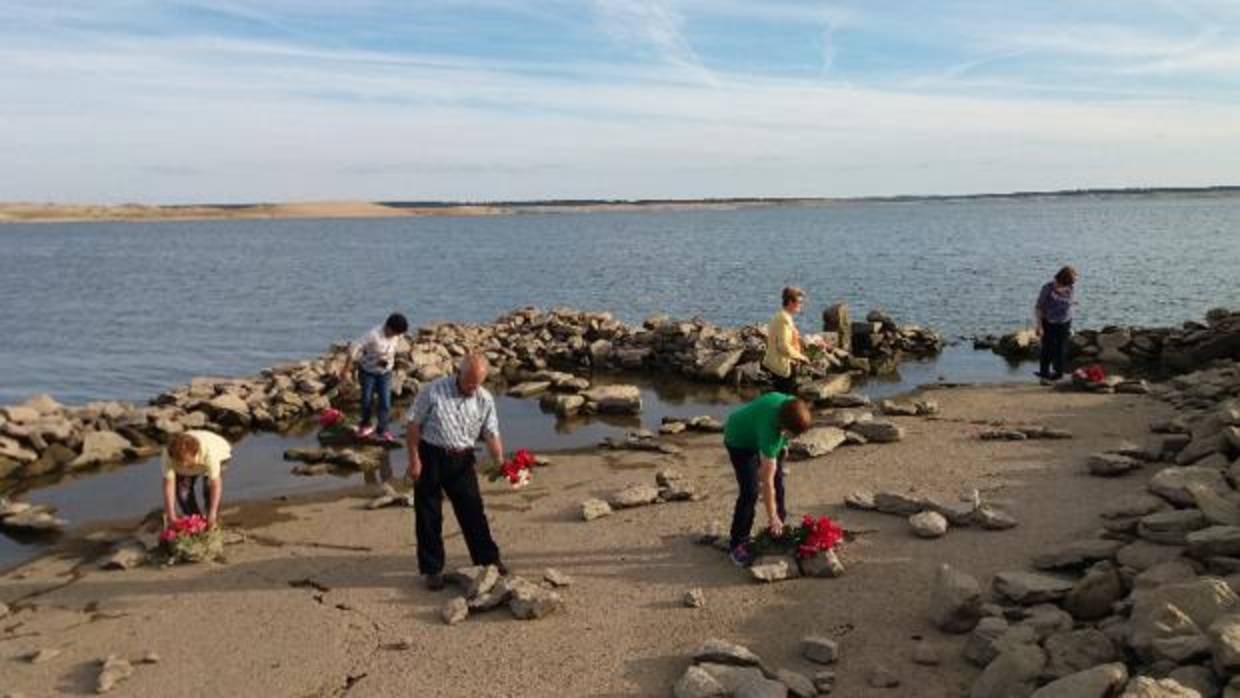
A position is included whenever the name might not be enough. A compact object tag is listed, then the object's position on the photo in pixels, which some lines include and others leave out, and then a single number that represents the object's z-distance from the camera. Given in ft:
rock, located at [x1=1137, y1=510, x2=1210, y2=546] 26.58
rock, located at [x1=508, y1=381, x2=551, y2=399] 67.21
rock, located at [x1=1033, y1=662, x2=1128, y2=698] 18.88
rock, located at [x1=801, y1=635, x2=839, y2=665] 24.03
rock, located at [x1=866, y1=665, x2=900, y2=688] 22.76
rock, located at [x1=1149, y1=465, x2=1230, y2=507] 28.94
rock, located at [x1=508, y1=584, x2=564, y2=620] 27.40
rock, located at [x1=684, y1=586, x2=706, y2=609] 27.84
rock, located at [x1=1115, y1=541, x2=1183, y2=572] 25.57
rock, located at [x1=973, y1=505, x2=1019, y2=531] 32.22
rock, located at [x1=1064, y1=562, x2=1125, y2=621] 24.44
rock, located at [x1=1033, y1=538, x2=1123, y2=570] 27.25
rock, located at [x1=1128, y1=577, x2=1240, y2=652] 20.83
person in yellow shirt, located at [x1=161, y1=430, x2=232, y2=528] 31.55
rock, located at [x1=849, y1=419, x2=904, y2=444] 45.50
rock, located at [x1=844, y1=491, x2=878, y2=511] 35.40
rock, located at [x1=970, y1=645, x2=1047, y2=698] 20.81
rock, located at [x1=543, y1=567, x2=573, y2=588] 29.68
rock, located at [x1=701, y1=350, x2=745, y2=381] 71.26
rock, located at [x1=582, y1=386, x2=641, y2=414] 60.29
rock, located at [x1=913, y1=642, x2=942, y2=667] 23.57
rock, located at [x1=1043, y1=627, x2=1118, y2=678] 21.21
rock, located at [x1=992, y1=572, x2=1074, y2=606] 25.20
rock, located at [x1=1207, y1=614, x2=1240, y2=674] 18.53
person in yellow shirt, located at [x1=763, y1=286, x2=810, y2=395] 36.99
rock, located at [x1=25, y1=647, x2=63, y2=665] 26.03
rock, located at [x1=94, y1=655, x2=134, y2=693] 24.39
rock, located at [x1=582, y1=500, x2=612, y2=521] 36.09
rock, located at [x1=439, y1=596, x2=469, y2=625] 27.40
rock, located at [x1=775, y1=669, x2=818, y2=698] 22.33
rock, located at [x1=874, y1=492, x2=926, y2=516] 34.14
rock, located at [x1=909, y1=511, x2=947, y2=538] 31.96
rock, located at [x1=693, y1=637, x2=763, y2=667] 23.48
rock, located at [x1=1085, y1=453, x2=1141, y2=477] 37.60
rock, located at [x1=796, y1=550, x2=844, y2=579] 29.37
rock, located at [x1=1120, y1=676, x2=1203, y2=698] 17.84
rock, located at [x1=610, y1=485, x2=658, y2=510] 37.24
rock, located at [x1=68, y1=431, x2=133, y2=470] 51.13
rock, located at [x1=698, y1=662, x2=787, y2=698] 21.83
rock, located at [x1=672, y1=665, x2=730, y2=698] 22.17
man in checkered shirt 28.45
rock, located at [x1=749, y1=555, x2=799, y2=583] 29.07
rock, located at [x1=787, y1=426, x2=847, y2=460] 43.39
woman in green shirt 27.22
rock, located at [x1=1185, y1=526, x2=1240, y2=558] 24.35
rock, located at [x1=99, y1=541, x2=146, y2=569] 32.68
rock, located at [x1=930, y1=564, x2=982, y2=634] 24.95
